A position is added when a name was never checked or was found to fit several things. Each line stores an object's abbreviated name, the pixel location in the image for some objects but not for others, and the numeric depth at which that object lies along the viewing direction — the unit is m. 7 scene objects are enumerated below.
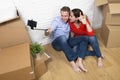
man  1.02
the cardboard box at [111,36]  1.08
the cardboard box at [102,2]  1.06
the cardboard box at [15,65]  0.82
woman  1.03
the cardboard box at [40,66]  0.96
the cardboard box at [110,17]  1.07
